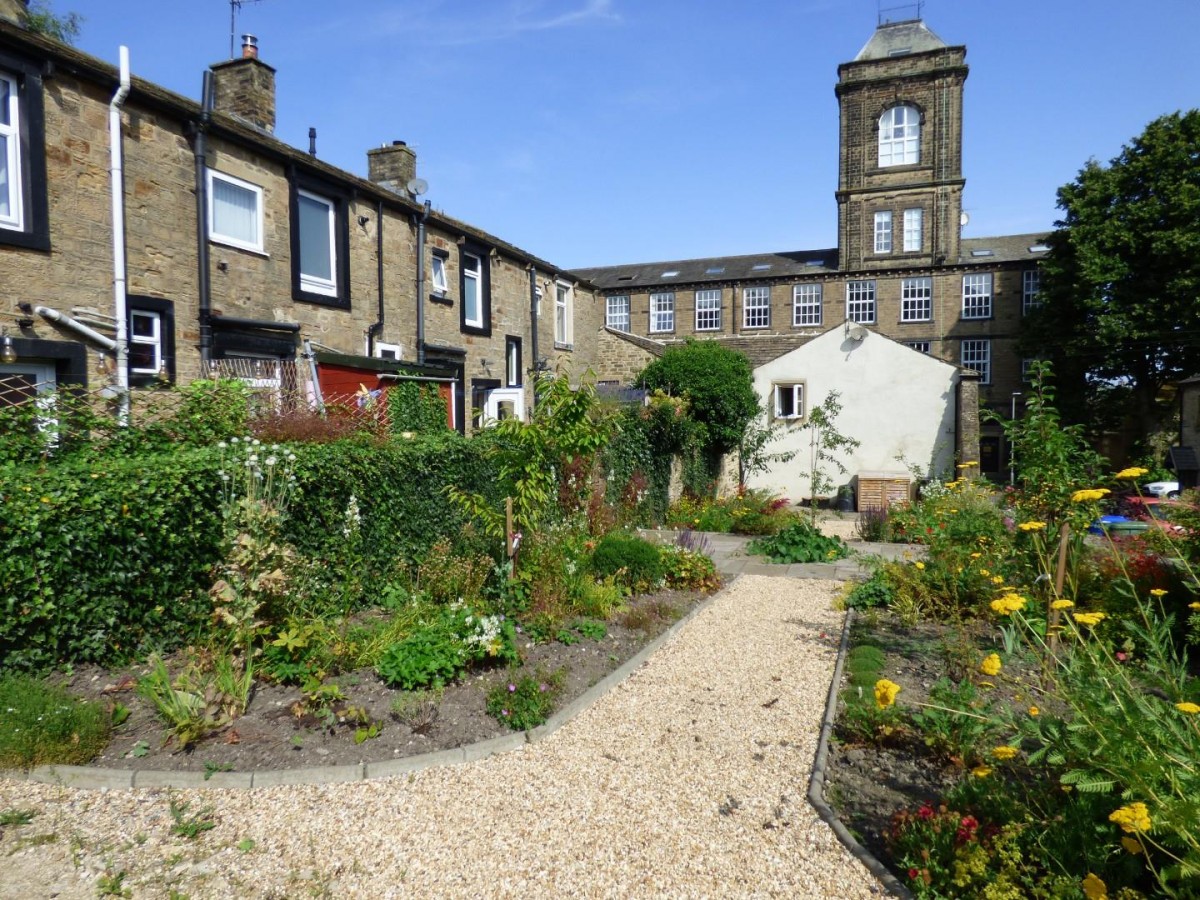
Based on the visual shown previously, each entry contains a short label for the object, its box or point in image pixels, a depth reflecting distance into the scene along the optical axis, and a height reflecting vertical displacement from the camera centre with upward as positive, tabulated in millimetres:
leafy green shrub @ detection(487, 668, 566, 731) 5086 -1940
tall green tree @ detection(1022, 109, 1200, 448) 28484 +5906
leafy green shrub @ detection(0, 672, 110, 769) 4305 -1775
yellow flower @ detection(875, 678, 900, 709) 3780 -1372
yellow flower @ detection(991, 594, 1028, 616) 3627 -877
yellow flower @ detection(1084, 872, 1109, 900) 2676 -1690
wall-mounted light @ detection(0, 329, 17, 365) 7793 +873
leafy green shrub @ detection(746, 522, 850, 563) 11766 -1947
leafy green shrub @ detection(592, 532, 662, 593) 8656 -1594
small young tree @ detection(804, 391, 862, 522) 14453 -274
